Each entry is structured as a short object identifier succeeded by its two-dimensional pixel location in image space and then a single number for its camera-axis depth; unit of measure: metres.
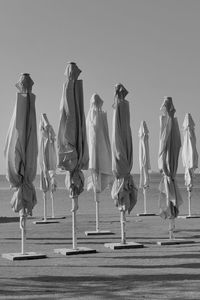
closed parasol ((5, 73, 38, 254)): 9.15
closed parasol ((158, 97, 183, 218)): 11.23
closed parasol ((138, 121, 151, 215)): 20.27
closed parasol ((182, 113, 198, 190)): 17.80
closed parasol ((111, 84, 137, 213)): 10.59
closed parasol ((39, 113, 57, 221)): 17.19
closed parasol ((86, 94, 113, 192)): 13.21
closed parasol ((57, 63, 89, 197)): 9.70
